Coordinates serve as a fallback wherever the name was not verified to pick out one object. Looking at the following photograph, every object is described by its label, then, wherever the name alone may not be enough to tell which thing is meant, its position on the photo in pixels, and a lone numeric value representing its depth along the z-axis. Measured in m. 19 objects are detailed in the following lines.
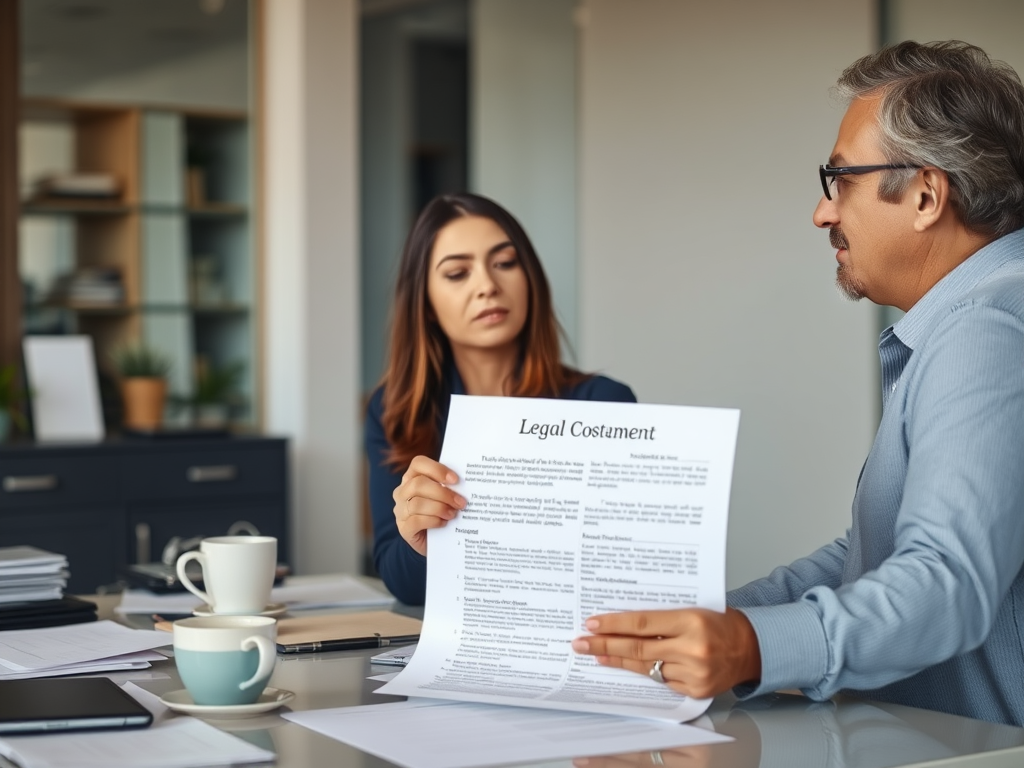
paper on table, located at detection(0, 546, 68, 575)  1.79
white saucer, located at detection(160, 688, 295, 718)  1.23
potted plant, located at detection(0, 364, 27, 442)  4.05
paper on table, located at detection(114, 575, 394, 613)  1.89
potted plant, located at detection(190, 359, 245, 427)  4.55
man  1.22
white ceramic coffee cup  1.62
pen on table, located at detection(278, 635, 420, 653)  1.58
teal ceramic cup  1.22
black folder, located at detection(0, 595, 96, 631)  1.74
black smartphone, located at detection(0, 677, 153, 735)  1.19
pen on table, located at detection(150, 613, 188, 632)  1.71
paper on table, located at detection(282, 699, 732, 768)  1.11
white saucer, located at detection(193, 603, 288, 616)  1.72
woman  2.55
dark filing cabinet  3.84
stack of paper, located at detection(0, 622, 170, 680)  1.47
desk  1.11
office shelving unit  4.34
